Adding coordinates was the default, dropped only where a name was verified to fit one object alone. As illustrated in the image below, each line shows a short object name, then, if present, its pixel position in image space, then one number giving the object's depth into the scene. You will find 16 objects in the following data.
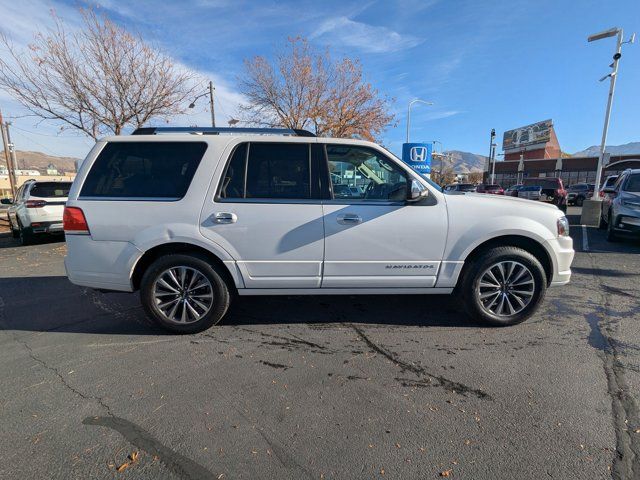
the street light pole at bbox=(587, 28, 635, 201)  12.24
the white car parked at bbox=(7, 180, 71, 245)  8.80
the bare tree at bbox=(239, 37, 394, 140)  20.09
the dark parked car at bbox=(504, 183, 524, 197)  21.70
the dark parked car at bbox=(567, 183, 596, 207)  25.34
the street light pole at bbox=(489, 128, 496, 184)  40.88
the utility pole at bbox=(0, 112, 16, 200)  24.53
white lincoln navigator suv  3.53
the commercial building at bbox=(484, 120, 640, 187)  54.22
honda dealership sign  14.50
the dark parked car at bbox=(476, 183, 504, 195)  26.85
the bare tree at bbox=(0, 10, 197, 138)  10.93
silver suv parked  8.12
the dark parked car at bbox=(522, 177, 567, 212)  16.88
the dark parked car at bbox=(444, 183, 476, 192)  29.52
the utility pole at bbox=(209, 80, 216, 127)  21.18
